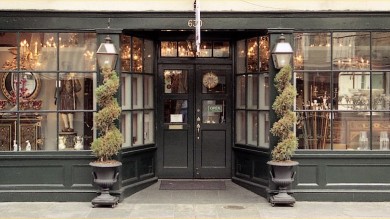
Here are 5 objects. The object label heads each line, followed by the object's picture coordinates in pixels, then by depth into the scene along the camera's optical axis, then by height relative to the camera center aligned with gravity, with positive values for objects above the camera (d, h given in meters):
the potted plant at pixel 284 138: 10.02 -0.63
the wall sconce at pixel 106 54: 10.02 +0.91
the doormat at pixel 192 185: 11.62 -1.76
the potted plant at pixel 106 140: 9.88 -0.65
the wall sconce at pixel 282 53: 10.13 +0.95
